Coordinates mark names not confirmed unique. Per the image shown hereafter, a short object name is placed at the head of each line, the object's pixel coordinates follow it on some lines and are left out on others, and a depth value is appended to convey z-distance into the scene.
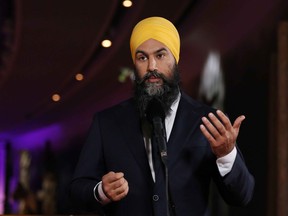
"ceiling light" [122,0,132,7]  8.42
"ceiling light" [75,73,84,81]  9.73
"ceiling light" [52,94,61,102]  9.64
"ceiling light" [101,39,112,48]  9.24
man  2.63
